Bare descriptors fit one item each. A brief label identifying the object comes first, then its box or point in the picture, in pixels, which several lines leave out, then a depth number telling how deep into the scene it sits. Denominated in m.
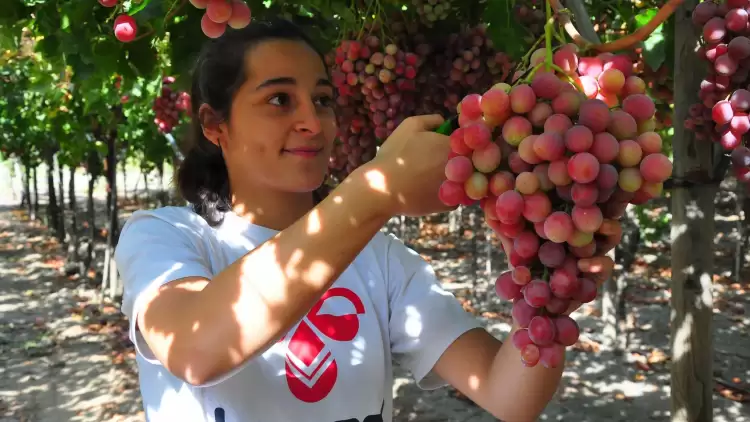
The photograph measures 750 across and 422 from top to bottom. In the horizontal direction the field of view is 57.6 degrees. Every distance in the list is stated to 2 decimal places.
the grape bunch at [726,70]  1.58
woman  1.00
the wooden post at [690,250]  1.78
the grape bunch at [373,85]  1.88
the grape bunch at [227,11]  1.07
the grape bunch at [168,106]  4.43
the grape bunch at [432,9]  1.92
